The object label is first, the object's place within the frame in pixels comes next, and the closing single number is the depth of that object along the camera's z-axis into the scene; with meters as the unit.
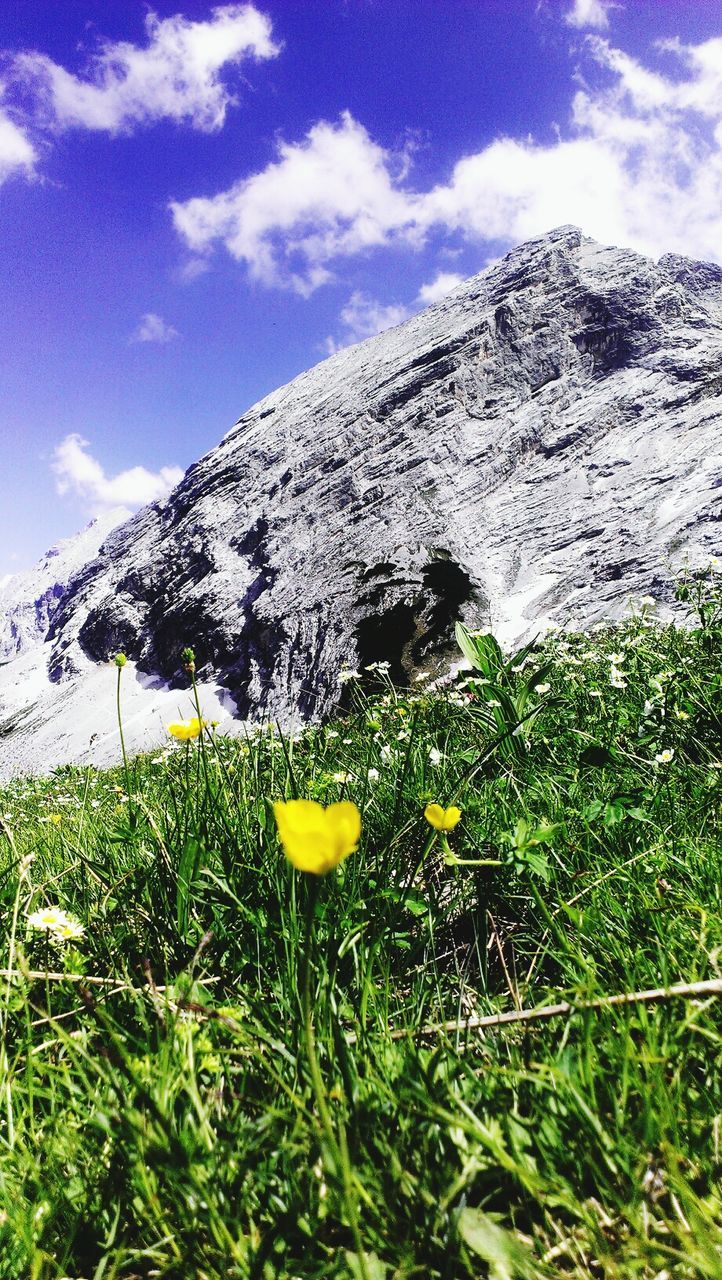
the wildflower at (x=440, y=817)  0.44
